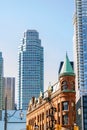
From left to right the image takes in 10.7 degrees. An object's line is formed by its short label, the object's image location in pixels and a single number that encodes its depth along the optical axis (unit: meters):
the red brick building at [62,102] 91.69
